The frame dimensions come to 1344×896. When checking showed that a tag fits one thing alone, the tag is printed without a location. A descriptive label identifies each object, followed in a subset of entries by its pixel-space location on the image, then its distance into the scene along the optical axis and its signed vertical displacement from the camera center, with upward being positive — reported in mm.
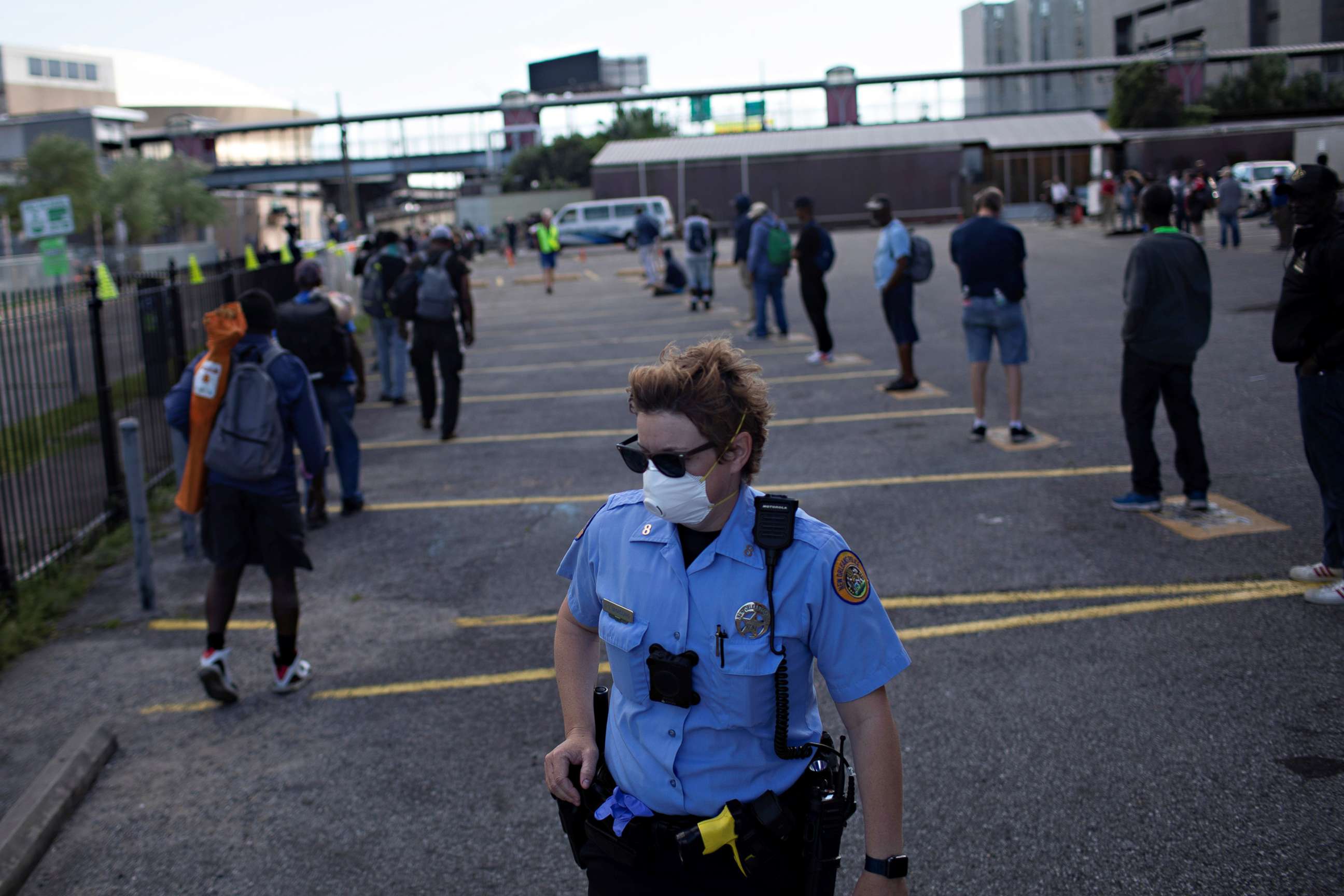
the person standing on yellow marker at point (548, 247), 27844 +810
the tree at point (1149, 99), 57906 +7369
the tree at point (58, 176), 48406 +5649
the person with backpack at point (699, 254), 20156 +306
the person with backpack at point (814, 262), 13586 +21
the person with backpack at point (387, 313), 12664 -253
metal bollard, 6965 -1221
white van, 48219 +2339
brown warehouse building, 54219 +4547
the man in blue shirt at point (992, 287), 9078 -270
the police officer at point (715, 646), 2324 -770
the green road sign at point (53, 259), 18672 +845
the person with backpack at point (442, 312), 10531 -236
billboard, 91125 +16493
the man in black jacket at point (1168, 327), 6992 -511
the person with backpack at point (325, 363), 8531 -526
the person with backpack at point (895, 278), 11352 -186
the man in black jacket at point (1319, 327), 5426 -444
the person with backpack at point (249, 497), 5438 -955
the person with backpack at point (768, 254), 15359 +172
